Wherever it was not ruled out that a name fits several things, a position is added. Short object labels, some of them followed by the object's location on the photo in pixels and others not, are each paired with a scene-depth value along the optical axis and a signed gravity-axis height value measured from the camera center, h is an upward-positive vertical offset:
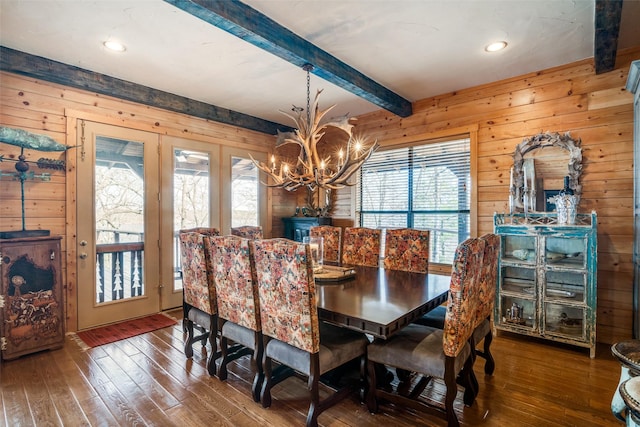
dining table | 1.79 -0.59
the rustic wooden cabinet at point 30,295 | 2.72 -0.74
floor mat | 3.25 -1.29
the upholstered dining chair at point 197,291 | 2.55 -0.66
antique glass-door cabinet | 2.88 -0.67
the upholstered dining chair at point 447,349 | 1.78 -0.83
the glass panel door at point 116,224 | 3.50 -0.15
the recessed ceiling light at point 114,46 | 2.82 +1.48
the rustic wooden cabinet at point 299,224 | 5.05 -0.22
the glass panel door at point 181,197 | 4.13 +0.19
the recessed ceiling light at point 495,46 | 2.85 +1.48
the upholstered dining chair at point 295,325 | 1.83 -0.69
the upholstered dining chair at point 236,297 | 2.17 -0.61
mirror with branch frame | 3.21 +0.46
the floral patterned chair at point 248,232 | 3.91 -0.26
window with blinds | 4.08 +0.26
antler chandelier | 2.72 +0.40
